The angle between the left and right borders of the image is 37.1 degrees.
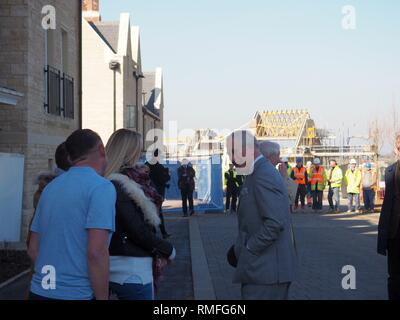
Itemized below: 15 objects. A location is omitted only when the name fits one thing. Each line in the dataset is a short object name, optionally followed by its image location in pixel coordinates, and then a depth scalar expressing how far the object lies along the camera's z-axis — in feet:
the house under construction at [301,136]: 140.87
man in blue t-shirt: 10.93
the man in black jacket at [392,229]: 18.61
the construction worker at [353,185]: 67.82
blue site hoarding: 72.02
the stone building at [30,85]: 38.86
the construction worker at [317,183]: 70.61
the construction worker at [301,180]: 72.64
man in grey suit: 13.92
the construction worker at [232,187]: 72.13
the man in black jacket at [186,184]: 64.34
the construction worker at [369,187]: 67.51
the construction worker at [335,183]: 69.41
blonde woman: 12.99
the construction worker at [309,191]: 73.31
